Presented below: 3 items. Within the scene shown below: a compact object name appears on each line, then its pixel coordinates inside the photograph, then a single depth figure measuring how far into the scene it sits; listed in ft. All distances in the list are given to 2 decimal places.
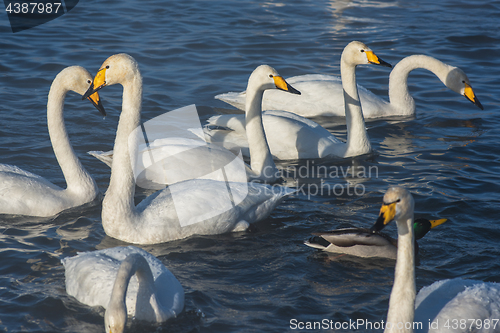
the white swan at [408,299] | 27.40
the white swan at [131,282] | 31.05
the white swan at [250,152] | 48.29
